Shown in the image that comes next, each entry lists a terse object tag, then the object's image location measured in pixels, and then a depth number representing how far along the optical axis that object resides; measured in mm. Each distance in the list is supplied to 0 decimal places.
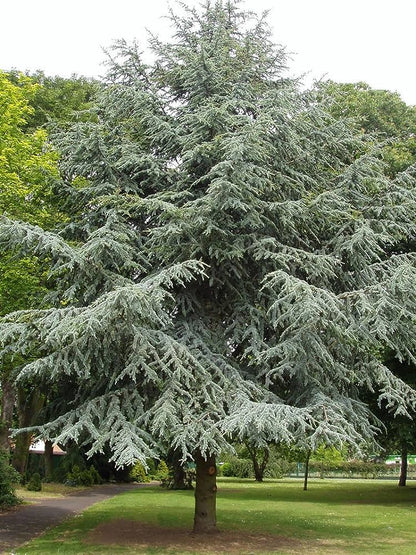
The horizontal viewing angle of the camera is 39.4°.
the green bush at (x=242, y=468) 45625
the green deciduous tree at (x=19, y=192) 14984
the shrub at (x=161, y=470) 40956
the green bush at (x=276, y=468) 45697
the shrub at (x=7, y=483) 17781
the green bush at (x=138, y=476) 40438
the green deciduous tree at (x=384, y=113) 24156
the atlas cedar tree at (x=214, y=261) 10039
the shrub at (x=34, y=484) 25797
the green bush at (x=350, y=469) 50353
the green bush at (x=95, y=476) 33944
